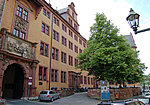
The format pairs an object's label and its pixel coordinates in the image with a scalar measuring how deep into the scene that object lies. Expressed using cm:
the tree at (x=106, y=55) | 1911
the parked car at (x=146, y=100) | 1055
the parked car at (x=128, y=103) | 580
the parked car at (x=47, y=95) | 1780
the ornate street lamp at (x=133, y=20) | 566
